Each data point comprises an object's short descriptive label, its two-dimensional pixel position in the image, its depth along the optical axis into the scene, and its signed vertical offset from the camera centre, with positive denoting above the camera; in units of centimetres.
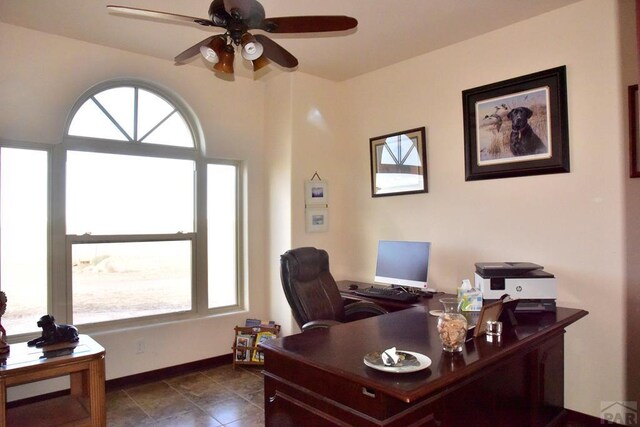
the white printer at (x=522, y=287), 253 -43
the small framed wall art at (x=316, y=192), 423 +28
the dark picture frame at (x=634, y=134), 258 +49
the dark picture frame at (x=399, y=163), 376 +52
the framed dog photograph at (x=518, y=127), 291 +66
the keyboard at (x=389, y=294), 316 -60
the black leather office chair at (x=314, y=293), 289 -53
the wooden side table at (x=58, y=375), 232 -86
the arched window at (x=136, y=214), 341 +8
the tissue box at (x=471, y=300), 232 -46
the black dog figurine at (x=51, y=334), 264 -70
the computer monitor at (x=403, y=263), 332 -37
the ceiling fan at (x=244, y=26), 201 +99
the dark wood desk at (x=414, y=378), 152 -67
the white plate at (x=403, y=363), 154 -55
